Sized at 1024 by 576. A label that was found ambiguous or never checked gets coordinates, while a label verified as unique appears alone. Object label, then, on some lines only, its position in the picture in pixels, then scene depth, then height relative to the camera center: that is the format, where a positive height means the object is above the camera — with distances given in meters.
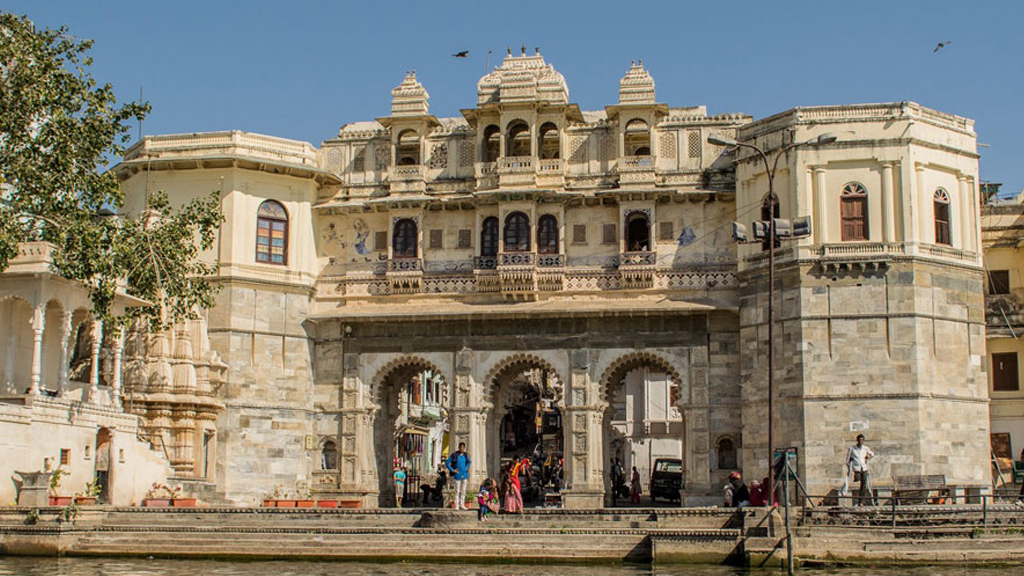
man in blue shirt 28.36 -0.25
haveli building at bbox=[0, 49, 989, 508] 35.50 +5.00
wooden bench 32.59 -0.69
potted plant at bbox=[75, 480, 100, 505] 29.33 -0.88
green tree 29.16 +6.56
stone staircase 25.42 -1.55
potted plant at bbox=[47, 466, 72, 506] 28.62 -0.74
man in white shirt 30.31 -0.10
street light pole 26.38 +2.88
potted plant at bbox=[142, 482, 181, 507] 31.73 -0.98
